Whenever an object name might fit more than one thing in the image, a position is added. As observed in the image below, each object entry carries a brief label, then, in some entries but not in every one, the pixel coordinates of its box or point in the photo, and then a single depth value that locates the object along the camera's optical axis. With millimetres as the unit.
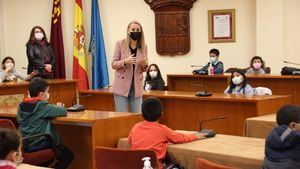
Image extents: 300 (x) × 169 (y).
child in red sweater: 3570
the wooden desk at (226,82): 7020
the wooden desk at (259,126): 4406
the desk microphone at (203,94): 6039
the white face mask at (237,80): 6266
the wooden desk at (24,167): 3012
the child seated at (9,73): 7633
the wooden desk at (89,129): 4121
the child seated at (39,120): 4219
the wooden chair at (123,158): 3045
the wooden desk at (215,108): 5445
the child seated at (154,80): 8117
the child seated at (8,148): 2346
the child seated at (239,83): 6199
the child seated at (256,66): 8031
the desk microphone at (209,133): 3871
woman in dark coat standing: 8086
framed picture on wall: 9055
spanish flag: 9688
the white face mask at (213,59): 8344
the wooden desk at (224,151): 3178
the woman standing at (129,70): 5246
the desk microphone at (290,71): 6922
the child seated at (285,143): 2879
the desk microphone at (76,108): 4797
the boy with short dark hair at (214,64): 7980
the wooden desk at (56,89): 6898
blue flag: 9695
